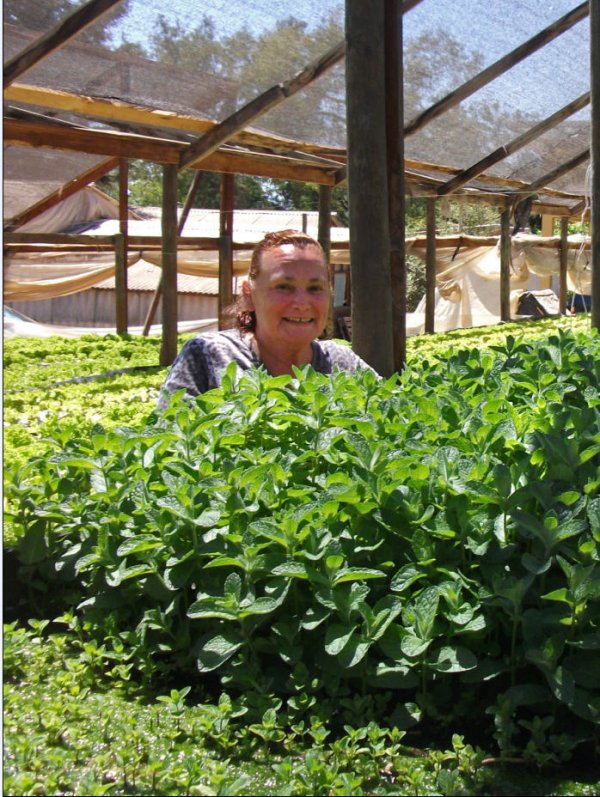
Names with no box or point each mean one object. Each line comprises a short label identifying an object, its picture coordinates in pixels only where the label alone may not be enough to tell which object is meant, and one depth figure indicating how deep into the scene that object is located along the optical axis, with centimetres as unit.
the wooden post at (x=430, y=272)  1517
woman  370
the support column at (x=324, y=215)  1269
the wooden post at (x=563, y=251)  2116
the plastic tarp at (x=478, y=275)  2175
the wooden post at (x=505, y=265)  1712
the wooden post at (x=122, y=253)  1382
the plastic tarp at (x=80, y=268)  1612
